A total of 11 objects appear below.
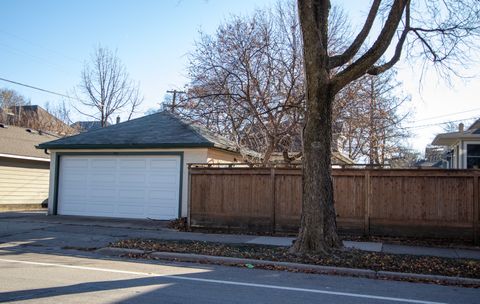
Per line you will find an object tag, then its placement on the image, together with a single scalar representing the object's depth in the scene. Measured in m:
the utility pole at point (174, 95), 20.51
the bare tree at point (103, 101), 35.41
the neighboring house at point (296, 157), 21.16
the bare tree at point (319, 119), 10.61
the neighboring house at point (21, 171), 22.77
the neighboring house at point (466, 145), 21.39
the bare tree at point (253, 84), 18.44
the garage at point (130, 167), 16.78
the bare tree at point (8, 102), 44.53
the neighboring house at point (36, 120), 43.16
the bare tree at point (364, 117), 19.05
